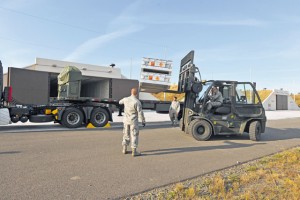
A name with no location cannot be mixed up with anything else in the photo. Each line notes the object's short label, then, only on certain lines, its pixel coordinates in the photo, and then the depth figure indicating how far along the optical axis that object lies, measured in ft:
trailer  38.29
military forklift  31.78
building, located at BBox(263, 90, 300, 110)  167.05
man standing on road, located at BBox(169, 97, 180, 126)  43.50
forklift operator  32.27
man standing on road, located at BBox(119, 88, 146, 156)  21.90
